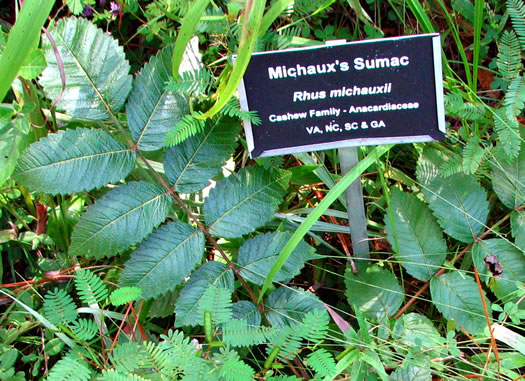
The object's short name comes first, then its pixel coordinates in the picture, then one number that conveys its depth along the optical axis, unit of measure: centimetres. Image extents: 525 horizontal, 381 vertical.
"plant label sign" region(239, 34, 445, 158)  68
